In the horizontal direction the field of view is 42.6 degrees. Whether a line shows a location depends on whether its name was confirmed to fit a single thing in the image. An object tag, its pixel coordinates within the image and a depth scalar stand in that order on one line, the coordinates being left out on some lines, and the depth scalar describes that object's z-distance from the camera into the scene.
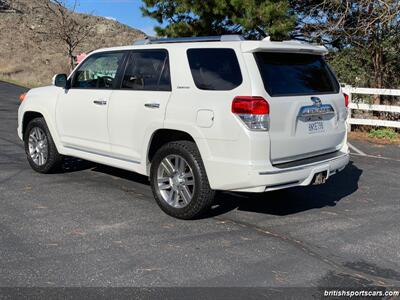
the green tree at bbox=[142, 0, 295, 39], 13.66
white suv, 4.98
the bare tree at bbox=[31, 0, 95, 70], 29.78
